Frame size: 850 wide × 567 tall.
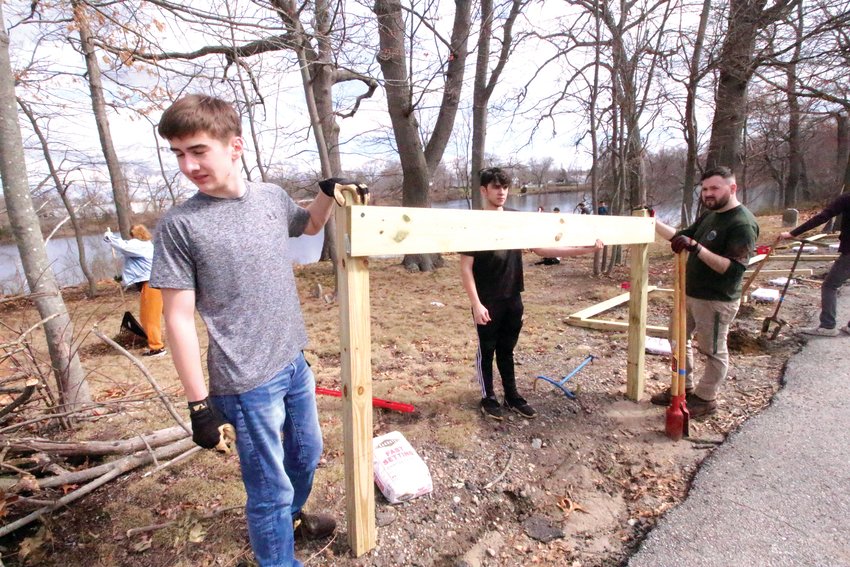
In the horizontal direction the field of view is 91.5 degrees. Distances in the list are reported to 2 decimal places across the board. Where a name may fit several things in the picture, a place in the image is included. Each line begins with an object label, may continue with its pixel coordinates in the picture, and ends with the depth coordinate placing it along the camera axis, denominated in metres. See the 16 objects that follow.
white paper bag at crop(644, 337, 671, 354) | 4.41
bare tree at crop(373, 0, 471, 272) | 8.97
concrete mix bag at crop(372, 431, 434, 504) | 2.39
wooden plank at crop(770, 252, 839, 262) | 8.42
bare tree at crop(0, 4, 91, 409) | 2.90
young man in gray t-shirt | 1.41
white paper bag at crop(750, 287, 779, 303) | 6.10
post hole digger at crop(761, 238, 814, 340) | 4.74
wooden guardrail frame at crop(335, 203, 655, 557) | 1.74
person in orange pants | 5.38
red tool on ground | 3.39
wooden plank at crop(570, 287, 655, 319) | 5.93
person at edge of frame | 4.74
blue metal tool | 3.59
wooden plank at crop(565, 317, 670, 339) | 5.04
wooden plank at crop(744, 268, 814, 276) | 7.50
